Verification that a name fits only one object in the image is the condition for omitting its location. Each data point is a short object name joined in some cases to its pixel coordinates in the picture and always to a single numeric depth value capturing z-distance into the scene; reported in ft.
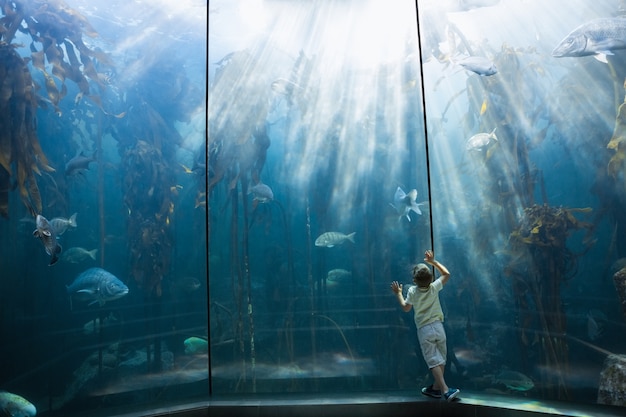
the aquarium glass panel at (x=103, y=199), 16.52
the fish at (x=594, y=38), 14.83
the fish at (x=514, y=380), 17.25
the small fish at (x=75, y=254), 19.48
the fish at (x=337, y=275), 23.89
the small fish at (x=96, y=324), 18.72
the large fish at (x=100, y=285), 16.76
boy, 10.79
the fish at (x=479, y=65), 15.24
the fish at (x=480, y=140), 19.11
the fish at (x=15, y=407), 12.55
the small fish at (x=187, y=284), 20.87
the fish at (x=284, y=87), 23.06
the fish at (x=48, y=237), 13.05
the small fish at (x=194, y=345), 19.43
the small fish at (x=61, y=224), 15.48
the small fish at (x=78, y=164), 17.25
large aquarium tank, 17.10
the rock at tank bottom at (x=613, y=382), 13.23
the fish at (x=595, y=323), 17.46
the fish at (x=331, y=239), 21.81
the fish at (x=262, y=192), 20.79
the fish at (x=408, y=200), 19.10
